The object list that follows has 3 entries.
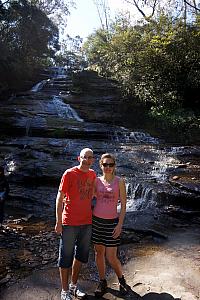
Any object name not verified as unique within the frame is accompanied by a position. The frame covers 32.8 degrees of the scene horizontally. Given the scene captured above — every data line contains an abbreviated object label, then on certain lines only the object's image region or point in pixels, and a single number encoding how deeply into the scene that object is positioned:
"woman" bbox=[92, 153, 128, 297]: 4.03
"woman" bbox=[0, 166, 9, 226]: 6.09
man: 3.94
